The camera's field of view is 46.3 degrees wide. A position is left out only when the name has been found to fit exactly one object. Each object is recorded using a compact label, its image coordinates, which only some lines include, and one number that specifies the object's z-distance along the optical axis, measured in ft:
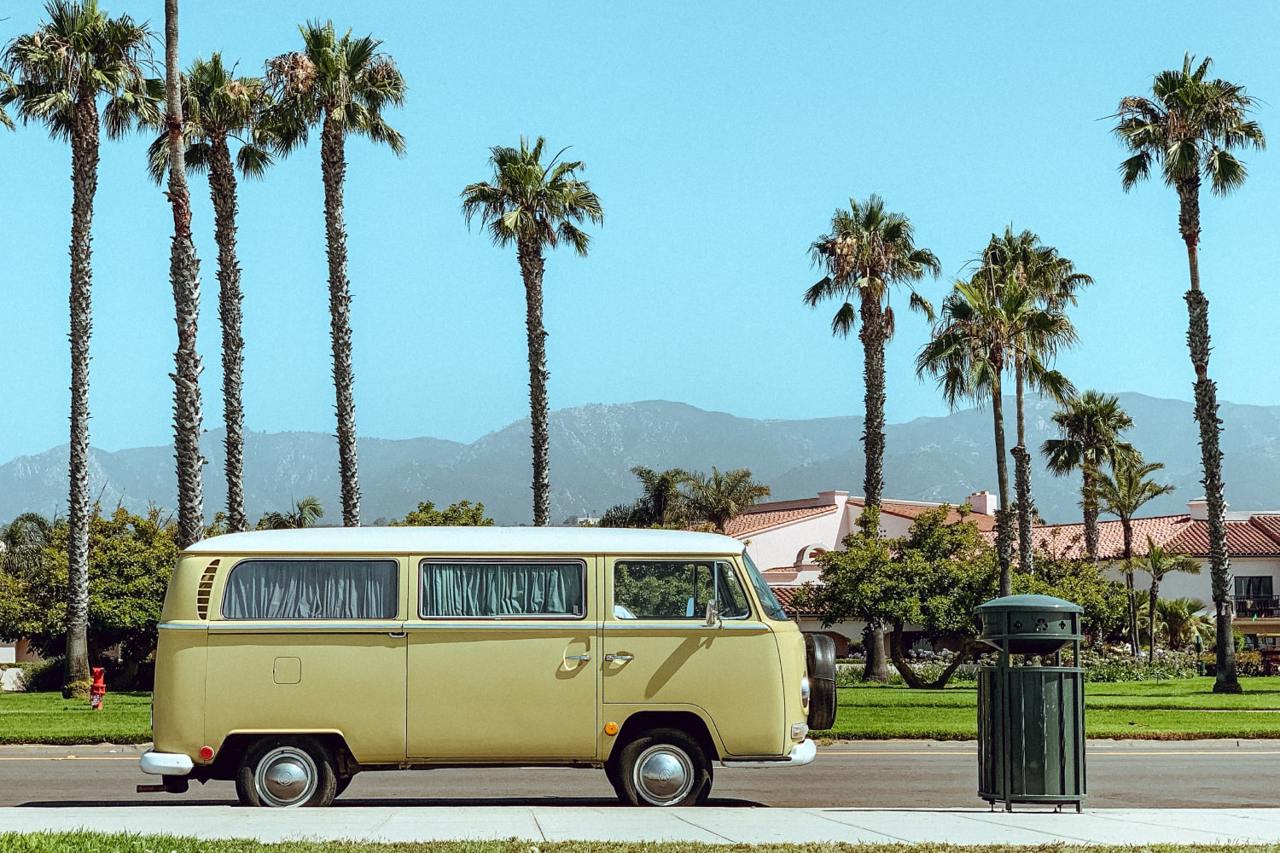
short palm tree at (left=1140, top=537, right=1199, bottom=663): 190.21
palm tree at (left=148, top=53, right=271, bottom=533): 120.67
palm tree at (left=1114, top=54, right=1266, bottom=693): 121.29
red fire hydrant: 98.32
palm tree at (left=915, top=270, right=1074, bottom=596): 125.80
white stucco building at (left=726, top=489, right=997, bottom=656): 226.38
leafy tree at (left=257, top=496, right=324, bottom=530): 260.87
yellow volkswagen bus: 41.16
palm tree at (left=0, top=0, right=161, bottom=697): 117.29
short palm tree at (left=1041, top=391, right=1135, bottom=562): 213.87
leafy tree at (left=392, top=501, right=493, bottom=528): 129.29
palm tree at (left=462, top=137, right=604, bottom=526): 129.29
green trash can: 39.70
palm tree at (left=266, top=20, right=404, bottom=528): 119.85
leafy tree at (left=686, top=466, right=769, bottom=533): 276.00
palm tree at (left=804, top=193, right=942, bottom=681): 150.41
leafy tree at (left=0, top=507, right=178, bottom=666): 131.23
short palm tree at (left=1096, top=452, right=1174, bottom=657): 214.28
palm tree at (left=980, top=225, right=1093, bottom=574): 135.74
